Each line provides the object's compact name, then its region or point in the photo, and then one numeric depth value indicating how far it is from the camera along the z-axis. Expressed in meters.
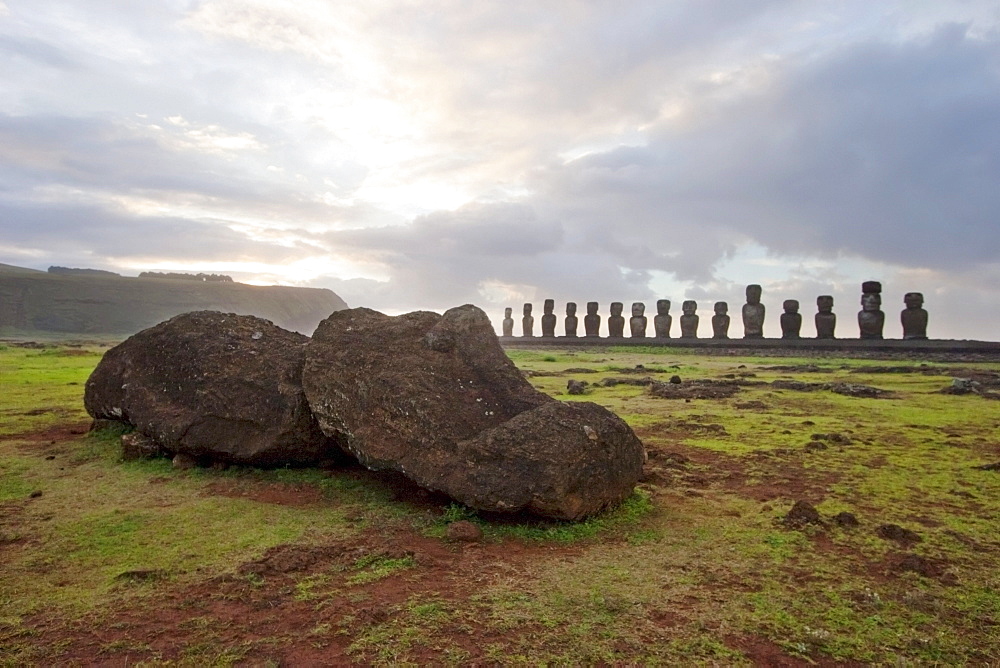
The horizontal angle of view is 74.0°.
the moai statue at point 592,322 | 43.09
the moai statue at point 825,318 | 29.55
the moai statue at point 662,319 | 38.34
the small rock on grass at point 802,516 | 4.66
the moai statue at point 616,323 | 40.94
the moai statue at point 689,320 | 36.53
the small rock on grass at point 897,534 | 4.33
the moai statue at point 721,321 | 34.12
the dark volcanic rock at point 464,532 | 4.36
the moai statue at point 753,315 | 32.22
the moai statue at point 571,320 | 44.90
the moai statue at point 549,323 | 46.78
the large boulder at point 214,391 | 6.21
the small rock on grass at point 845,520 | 4.63
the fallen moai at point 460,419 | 4.66
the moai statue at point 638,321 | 39.59
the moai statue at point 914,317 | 27.17
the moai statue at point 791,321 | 30.81
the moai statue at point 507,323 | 55.19
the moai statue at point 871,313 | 28.23
